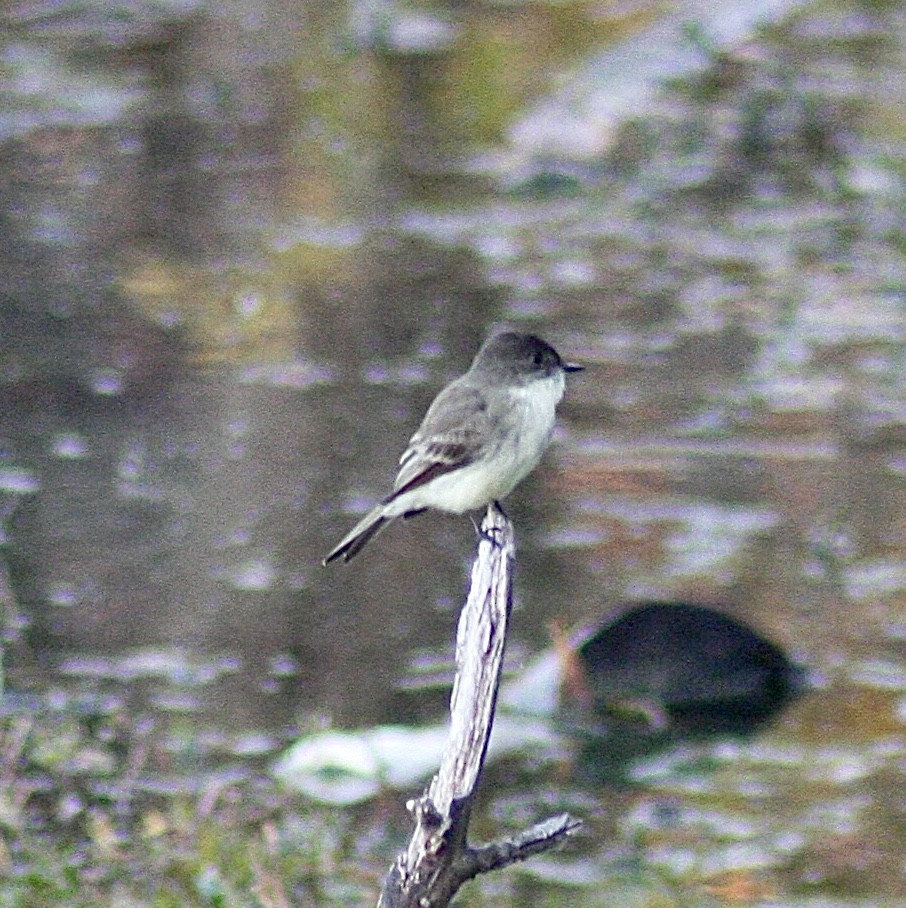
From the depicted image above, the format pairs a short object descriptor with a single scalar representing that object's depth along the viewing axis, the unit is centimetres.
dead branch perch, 716
